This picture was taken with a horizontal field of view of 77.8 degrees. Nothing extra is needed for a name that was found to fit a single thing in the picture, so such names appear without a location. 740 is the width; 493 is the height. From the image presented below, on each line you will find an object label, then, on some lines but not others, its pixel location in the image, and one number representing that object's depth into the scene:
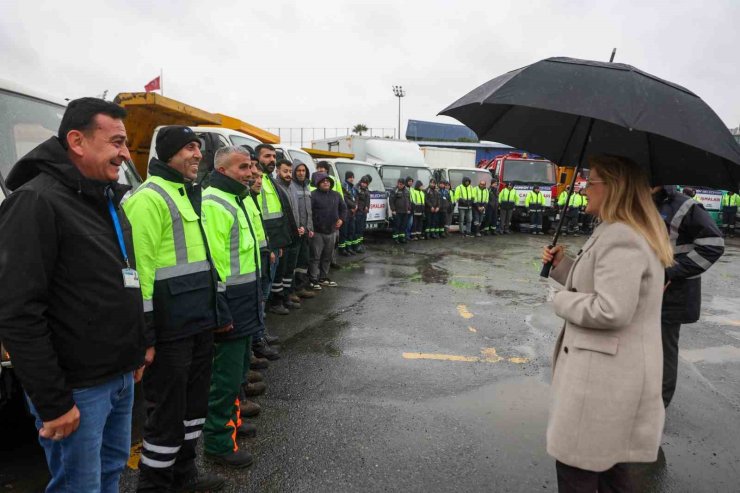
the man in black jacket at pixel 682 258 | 3.22
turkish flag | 11.70
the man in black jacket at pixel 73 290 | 1.59
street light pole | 54.50
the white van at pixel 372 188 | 12.51
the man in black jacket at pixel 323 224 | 7.56
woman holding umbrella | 1.83
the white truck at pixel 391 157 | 14.79
